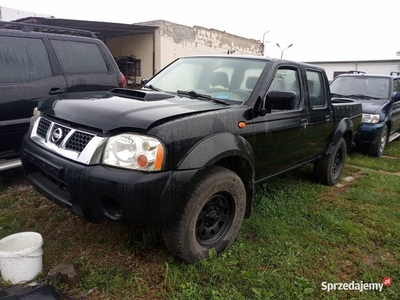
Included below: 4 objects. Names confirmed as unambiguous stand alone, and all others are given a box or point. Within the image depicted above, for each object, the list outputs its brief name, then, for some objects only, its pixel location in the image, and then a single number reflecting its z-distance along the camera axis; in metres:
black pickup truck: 2.10
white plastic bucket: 2.19
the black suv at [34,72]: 3.81
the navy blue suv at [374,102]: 6.45
